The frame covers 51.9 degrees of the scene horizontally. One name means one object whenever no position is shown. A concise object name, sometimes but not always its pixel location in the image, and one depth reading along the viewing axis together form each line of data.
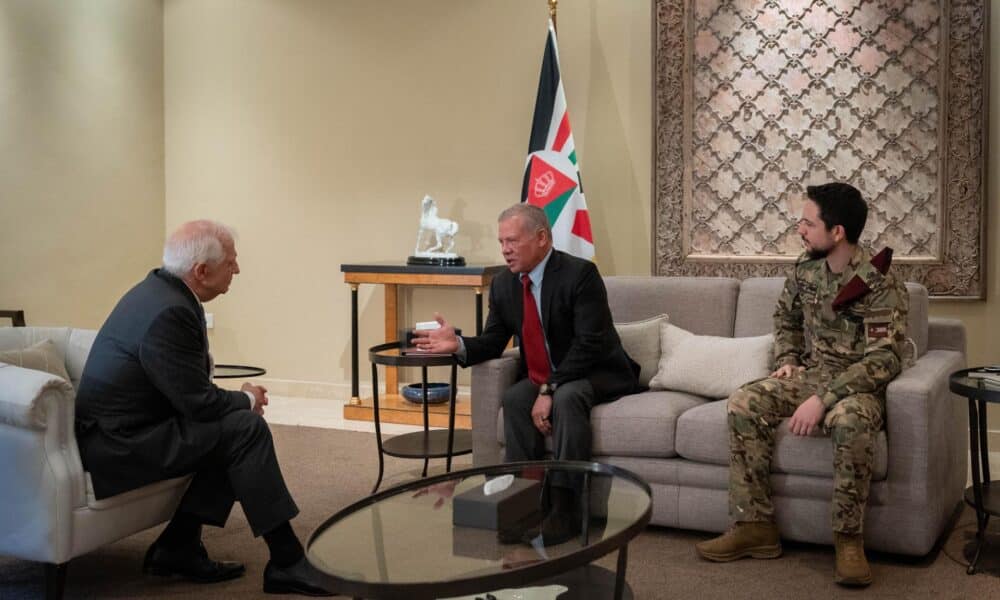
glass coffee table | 1.96
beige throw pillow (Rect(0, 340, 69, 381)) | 3.05
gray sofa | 3.03
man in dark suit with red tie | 3.45
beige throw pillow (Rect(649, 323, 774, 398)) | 3.59
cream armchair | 2.62
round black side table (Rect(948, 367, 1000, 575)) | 2.98
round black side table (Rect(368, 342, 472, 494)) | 3.74
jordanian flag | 5.05
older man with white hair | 2.75
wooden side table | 5.23
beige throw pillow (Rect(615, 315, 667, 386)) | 3.83
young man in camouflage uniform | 2.95
